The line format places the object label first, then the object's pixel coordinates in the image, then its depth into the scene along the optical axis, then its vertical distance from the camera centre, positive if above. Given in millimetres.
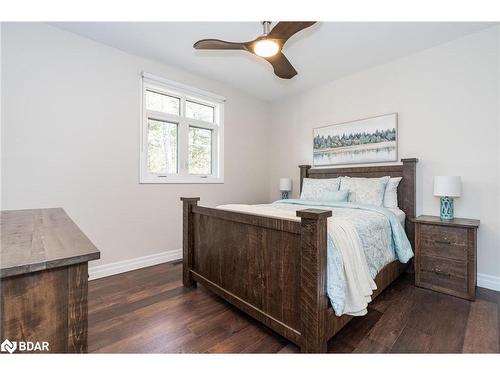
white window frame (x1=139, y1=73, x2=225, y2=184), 2930 +842
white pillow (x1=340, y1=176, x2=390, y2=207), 2715 -37
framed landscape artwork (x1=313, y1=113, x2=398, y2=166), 2980 +627
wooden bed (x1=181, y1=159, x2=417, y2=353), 1290 -580
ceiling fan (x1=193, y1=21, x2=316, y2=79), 1683 +1147
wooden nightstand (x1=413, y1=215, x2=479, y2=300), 2076 -638
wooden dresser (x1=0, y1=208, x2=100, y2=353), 667 -326
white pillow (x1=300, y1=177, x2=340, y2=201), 3062 -18
